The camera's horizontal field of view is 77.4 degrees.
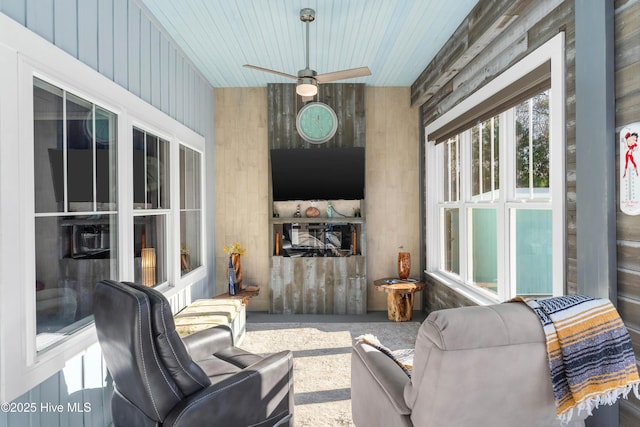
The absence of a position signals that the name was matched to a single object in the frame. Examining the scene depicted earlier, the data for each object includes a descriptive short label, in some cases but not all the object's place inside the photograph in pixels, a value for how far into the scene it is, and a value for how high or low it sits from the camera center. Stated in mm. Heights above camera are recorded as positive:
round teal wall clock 5363 +1209
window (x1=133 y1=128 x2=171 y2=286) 3188 +68
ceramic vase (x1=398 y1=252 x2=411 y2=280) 5250 -704
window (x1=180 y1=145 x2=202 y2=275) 4336 +32
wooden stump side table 4789 -1042
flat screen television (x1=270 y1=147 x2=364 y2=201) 5234 +547
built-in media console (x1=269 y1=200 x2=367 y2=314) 5328 -723
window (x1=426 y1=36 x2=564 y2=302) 2414 +213
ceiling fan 3646 +1258
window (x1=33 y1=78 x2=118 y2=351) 2020 +51
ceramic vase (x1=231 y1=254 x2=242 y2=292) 5047 -702
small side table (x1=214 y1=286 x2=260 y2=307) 4590 -977
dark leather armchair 1720 -769
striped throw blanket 1442 -529
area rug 2744 -1345
